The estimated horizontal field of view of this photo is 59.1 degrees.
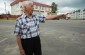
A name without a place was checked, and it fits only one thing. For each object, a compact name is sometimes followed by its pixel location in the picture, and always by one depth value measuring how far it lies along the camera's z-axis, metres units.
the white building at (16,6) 38.02
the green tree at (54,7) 40.86
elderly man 1.62
